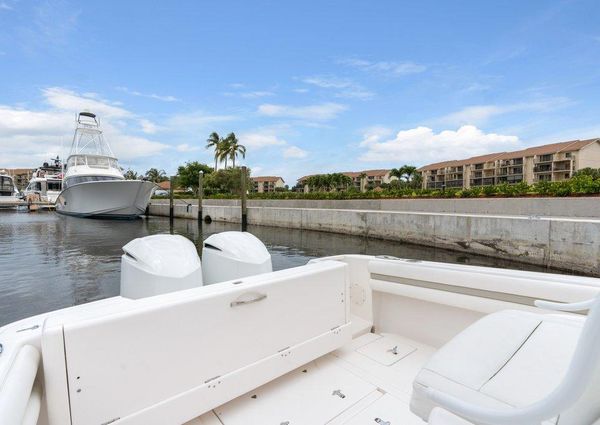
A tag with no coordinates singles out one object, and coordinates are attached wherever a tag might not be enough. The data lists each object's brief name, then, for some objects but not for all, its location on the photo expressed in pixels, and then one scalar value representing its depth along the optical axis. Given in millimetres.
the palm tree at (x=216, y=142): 45875
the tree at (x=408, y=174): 65875
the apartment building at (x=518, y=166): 47469
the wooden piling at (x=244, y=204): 17906
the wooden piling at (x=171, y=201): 24062
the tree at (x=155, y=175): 71175
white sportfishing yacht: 20984
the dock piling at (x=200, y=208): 20800
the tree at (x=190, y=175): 44562
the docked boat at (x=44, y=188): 31094
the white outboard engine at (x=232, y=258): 2451
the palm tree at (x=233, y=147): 45438
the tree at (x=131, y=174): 65462
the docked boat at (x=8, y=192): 30423
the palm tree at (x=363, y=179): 71188
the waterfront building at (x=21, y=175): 83781
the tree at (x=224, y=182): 38312
